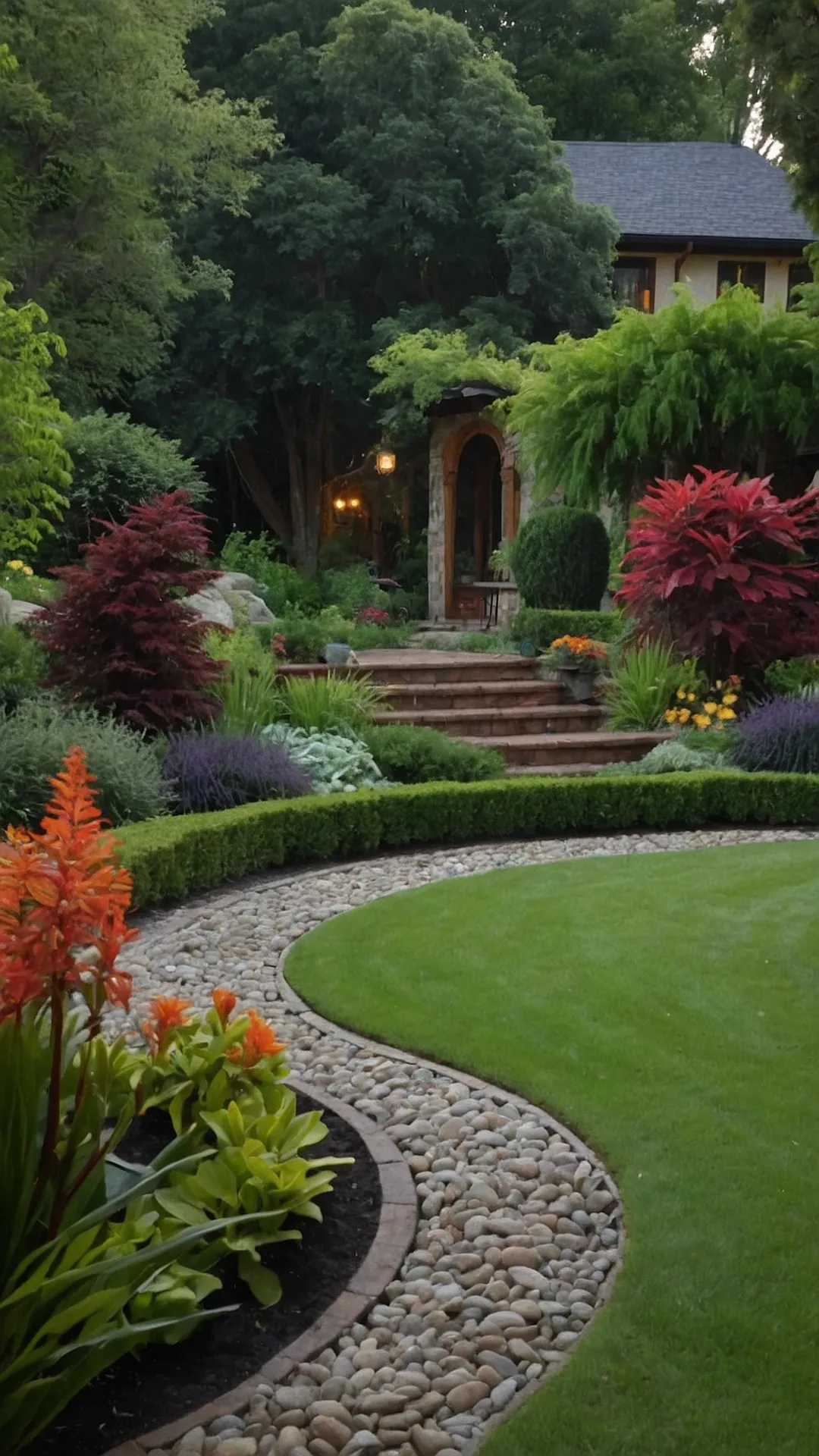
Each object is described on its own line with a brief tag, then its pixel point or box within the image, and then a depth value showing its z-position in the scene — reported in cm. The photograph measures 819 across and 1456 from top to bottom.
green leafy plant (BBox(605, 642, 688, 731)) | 1012
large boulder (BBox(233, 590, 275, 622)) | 1330
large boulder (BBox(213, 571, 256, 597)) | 1388
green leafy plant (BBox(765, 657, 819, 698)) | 964
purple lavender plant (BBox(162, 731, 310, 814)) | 714
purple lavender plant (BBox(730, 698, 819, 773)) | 865
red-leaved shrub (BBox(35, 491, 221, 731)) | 743
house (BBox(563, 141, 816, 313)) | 2145
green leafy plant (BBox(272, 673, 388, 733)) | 887
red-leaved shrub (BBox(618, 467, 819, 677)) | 977
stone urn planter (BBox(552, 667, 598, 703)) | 1112
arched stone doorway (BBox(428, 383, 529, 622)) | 1759
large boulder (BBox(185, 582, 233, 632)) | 1121
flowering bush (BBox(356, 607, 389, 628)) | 1655
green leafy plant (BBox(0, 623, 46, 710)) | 791
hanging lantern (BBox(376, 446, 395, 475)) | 1970
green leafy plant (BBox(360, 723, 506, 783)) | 848
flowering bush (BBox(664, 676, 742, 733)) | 953
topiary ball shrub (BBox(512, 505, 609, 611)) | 1299
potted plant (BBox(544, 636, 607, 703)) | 1099
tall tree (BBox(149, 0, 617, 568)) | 1848
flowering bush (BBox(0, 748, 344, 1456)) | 187
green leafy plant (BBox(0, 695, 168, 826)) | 616
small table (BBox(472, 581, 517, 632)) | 1670
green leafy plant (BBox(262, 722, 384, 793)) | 801
